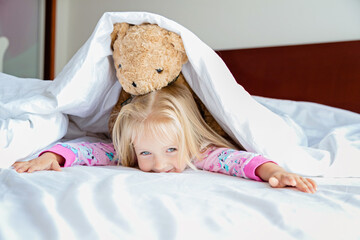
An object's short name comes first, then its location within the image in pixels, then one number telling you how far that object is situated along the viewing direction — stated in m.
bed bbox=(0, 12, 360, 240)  0.46
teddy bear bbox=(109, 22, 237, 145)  0.90
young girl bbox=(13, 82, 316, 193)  0.84
